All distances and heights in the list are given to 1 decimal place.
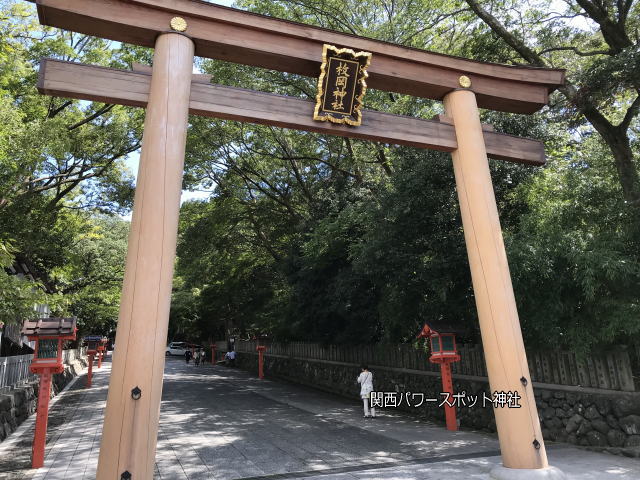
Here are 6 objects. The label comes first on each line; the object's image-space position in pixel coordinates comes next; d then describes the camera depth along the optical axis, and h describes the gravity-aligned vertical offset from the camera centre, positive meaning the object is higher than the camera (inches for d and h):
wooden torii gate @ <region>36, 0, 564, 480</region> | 170.4 +125.0
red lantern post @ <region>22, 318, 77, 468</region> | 291.3 +14.9
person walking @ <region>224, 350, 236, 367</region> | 1210.1 +3.6
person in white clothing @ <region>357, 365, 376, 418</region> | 446.5 -34.5
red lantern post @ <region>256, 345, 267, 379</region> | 881.9 -7.9
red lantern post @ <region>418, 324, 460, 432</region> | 367.9 -3.0
